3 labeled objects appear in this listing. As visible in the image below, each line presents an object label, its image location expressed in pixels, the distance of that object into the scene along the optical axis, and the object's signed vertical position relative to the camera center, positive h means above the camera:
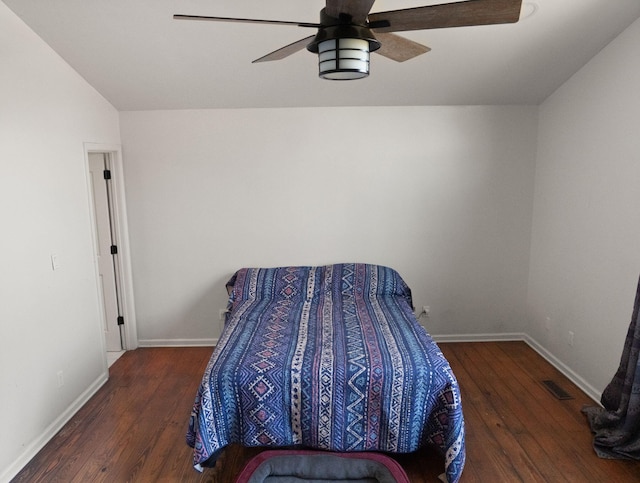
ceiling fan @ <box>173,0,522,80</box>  1.53 +0.63
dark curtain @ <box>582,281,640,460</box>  2.51 -1.30
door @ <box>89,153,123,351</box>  3.81 -0.45
